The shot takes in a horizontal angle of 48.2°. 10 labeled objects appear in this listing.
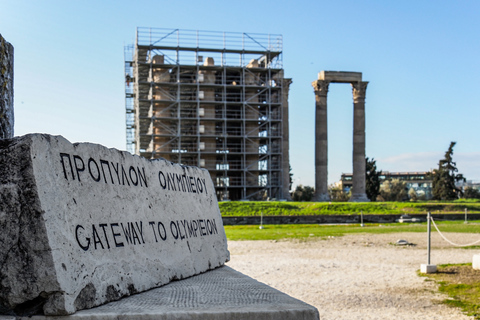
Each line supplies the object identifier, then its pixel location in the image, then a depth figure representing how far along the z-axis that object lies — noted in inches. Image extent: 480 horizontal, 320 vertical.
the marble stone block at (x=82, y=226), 110.3
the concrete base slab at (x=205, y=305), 109.2
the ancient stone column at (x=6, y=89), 154.3
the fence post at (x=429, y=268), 392.8
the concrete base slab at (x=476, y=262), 390.9
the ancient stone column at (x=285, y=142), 1776.6
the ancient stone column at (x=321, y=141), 1758.1
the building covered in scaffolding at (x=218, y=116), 1676.9
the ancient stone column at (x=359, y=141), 1791.3
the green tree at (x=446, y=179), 2226.9
